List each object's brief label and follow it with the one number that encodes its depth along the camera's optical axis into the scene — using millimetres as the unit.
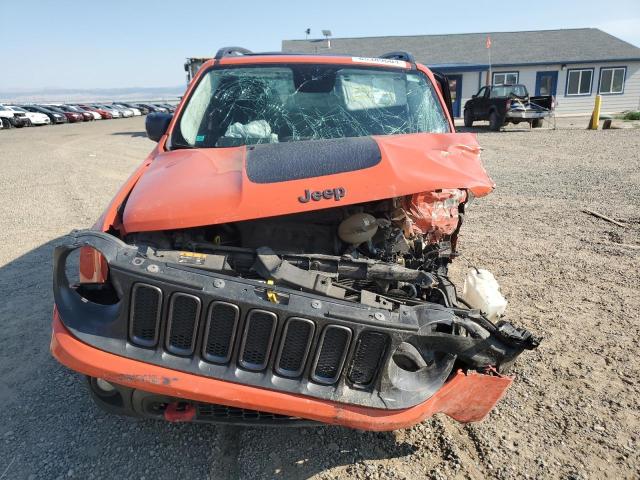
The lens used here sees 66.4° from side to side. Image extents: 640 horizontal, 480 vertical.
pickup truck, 18734
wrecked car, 2002
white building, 27312
